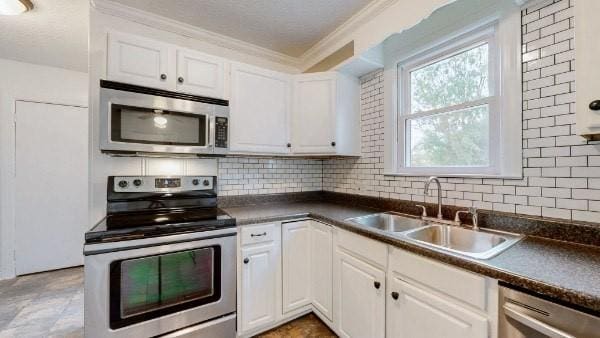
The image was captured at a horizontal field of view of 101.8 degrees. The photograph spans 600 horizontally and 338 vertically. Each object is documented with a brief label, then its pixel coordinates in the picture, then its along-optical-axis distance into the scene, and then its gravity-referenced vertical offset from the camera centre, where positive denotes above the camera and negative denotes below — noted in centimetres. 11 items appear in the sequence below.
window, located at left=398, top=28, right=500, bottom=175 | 155 +43
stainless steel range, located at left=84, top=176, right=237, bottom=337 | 132 -60
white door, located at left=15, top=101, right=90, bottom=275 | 281 -20
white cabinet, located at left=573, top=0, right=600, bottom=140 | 90 +39
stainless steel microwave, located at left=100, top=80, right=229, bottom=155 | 158 +34
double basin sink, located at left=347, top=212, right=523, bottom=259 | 123 -40
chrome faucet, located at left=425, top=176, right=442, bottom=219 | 158 -17
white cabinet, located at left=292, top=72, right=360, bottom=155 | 229 +52
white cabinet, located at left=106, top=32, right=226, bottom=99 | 168 +76
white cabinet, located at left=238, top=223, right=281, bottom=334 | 175 -80
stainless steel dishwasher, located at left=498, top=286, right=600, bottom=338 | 73 -49
